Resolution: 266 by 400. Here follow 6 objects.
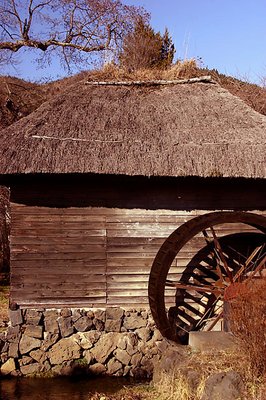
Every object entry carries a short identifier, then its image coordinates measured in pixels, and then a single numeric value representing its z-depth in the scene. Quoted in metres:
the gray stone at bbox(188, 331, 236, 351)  7.11
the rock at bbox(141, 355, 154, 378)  9.30
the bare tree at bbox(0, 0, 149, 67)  20.14
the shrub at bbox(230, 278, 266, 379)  5.86
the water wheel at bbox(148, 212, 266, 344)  8.89
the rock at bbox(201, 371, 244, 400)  5.73
